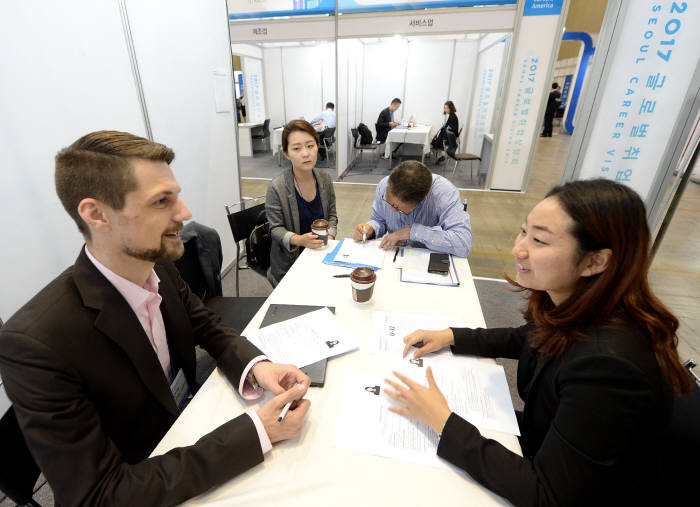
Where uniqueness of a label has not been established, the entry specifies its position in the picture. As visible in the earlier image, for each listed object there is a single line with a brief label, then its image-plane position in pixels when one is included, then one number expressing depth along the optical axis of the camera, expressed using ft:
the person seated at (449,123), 22.79
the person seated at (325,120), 25.29
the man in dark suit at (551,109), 39.96
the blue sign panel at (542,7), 15.03
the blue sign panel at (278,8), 16.05
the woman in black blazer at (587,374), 2.23
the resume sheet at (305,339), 3.66
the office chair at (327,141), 24.36
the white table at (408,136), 22.94
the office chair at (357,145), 23.90
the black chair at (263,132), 27.28
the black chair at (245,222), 7.95
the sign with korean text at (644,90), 7.07
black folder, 4.28
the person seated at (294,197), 7.42
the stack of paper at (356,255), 5.81
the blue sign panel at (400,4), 15.11
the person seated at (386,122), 24.64
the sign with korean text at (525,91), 15.39
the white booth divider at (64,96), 5.14
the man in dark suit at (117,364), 2.34
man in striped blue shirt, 6.17
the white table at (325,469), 2.42
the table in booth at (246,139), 26.58
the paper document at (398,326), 3.84
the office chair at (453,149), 19.94
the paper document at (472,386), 3.01
